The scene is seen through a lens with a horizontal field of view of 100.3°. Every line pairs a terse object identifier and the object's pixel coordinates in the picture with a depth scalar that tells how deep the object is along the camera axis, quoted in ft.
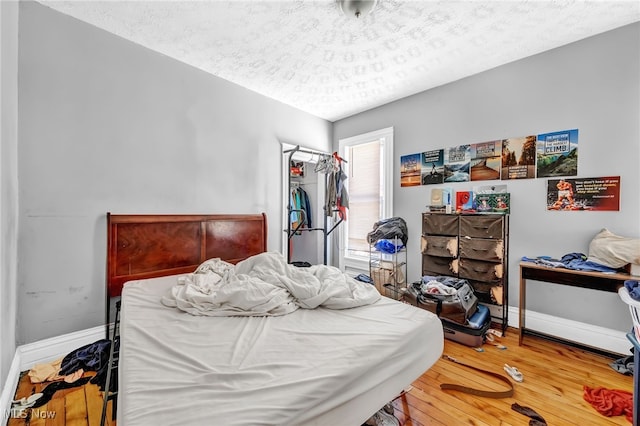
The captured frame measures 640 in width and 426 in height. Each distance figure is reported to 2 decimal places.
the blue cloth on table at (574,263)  6.59
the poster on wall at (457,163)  9.48
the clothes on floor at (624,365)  6.09
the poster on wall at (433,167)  10.11
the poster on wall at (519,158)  8.20
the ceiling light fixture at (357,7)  5.87
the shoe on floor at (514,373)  5.93
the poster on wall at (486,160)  8.86
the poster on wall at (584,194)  6.98
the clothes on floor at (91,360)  5.87
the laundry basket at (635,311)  3.50
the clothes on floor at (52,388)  5.09
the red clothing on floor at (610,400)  4.92
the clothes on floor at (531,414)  4.70
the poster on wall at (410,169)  10.79
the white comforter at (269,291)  5.07
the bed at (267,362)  2.67
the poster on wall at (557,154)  7.54
